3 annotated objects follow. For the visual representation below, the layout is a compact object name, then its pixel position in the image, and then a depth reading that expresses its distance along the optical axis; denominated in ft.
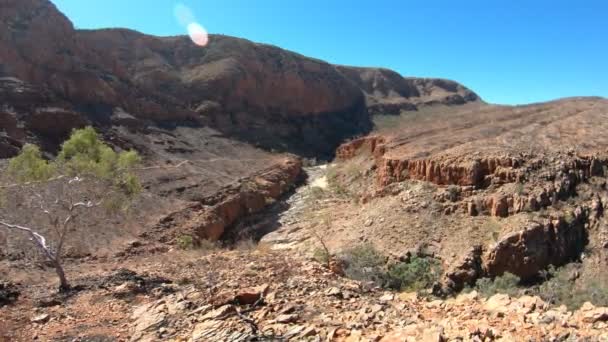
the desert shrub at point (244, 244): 60.08
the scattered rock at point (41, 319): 28.48
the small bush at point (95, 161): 39.75
